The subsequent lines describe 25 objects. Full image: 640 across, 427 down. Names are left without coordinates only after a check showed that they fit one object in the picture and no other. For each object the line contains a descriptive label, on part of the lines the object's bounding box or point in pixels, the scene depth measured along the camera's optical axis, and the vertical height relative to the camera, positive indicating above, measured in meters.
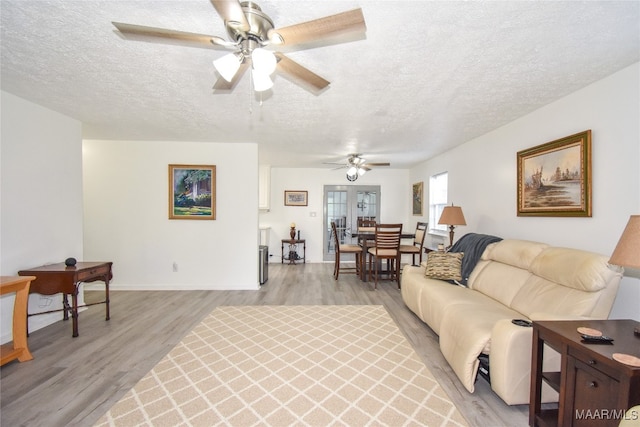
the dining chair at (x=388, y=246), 4.62 -0.68
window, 5.28 +0.18
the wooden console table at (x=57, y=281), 2.77 -0.78
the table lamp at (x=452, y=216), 3.86 -0.14
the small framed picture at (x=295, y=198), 7.01 +0.19
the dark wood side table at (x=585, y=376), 1.21 -0.82
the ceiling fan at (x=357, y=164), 5.17 +0.77
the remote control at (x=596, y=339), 1.41 -0.68
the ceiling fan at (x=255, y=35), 1.17 +0.80
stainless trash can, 4.75 -1.02
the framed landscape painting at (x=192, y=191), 4.47 +0.22
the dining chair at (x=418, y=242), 4.99 -0.69
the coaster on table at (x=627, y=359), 1.19 -0.67
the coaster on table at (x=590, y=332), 1.45 -0.67
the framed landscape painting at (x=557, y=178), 2.39 +0.28
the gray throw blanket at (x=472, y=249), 3.28 -0.53
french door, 7.06 -0.06
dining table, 4.98 -0.62
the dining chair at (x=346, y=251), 5.26 -0.86
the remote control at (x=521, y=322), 1.83 -0.78
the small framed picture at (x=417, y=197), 6.23 +0.22
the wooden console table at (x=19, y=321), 2.29 -1.00
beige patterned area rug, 1.74 -1.33
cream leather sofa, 1.80 -0.84
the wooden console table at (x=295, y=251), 6.69 -1.16
